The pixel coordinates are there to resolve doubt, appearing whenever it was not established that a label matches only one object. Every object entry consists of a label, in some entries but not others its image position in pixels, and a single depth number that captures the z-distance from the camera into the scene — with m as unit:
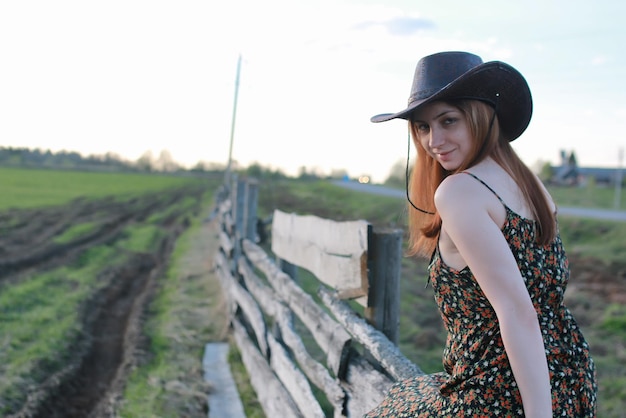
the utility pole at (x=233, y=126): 30.77
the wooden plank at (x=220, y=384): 4.45
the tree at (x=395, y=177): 38.56
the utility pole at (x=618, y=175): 21.66
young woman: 1.47
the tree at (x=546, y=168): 46.53
